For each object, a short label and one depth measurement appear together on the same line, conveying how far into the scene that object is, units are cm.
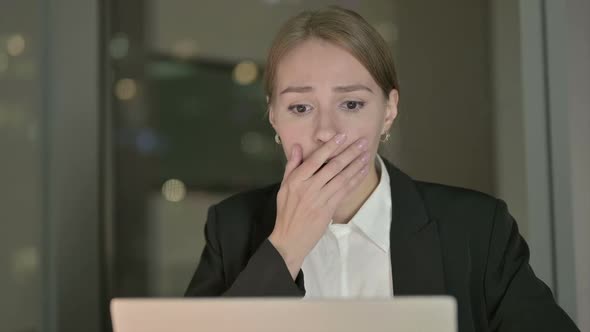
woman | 175
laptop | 137
